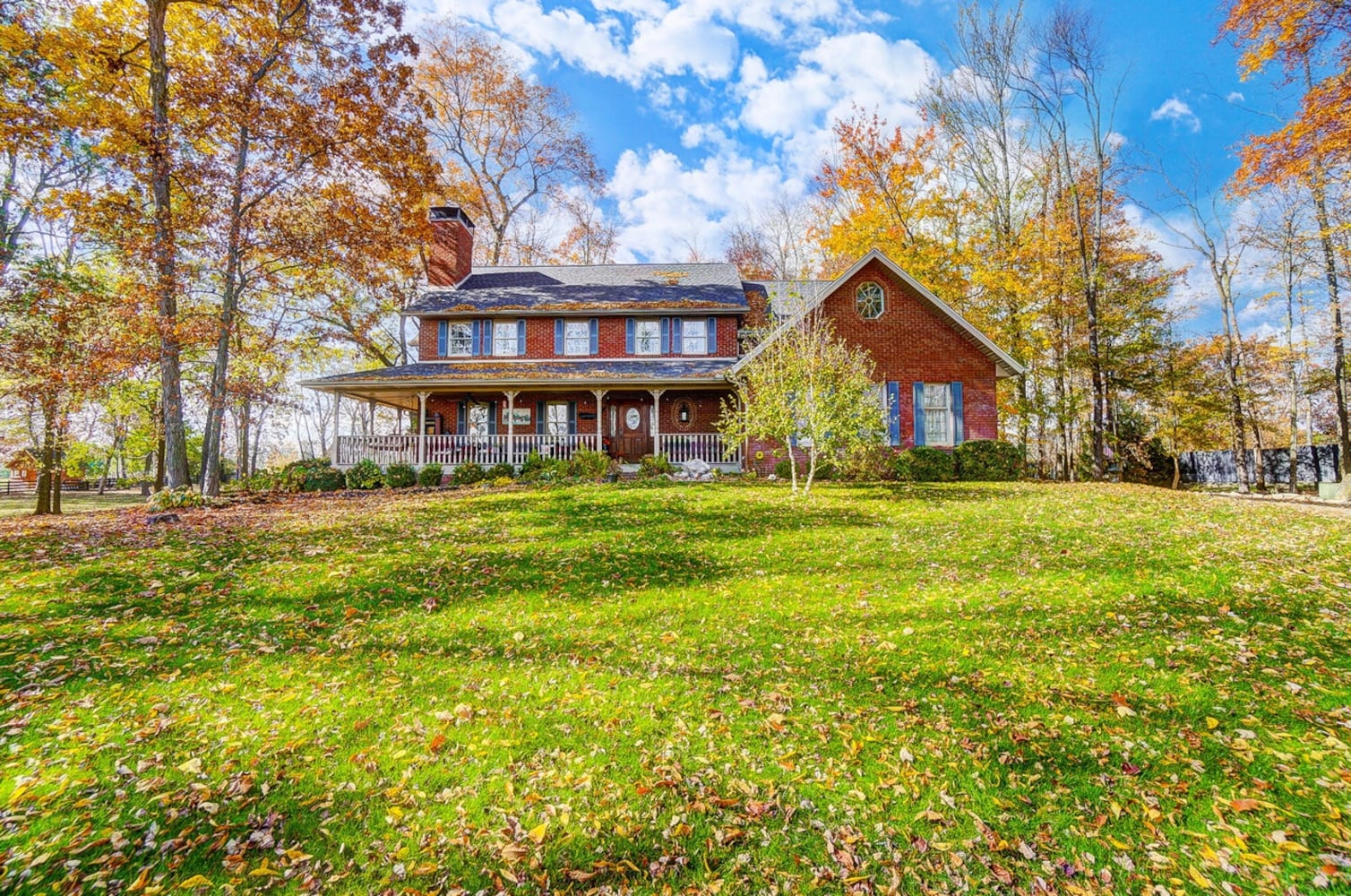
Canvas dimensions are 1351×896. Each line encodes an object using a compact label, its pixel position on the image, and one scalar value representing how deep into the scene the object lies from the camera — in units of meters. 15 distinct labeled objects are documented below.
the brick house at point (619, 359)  17.67
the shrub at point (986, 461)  16.55
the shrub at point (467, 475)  16.66
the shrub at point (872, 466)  16.23
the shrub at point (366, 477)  16.55
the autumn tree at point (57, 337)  11.89
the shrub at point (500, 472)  16.77
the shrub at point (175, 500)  12.55
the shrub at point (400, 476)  16.73
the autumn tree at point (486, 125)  29.67
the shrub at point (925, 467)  16.41
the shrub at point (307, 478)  15.97
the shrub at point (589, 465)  16.39
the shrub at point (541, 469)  16.36
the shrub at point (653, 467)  16.80
